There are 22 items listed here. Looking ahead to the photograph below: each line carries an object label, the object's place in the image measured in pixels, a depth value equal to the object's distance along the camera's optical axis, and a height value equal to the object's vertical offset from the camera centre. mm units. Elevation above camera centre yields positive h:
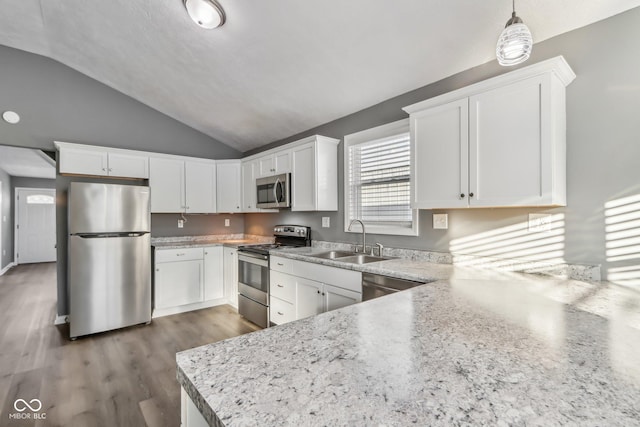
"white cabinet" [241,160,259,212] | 4203 +393
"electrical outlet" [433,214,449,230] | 2461 -74
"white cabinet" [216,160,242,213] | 4480 +436
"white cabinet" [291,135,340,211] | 3244 +432
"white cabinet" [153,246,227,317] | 3756 -858
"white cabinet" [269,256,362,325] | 2396 -674
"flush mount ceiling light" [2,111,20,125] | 3408 +1106
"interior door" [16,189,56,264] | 7684 -300
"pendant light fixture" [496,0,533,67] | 1226 +699
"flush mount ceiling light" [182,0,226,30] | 2180 +1501
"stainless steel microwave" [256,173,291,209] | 3572 +268
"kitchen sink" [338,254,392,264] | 2818 -438
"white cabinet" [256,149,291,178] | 3596 +626
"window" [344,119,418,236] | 2814 +330
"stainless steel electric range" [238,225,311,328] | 3326 -689
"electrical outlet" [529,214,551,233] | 1944 -74
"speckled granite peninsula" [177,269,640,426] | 564 -377
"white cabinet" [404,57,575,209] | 1695 +440
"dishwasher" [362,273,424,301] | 1988 -503
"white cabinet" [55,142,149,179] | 3443 +634
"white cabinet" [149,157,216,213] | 3990 +396
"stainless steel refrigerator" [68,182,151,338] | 3135 -468
